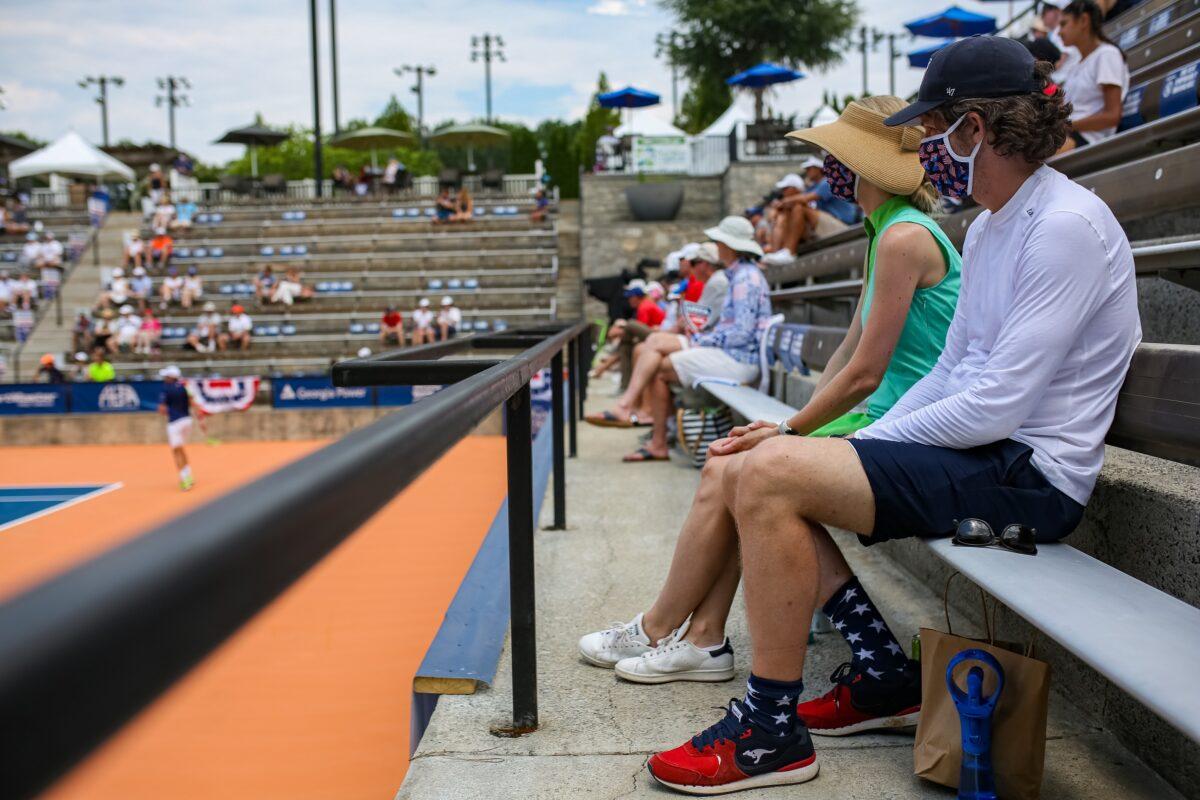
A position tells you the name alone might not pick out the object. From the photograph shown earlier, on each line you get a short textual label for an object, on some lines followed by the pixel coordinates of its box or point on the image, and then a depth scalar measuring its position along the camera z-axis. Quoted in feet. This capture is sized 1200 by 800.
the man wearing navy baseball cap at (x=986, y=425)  7.23
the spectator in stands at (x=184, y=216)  101.24
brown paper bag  6.74
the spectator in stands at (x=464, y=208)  100.83
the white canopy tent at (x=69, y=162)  108.68
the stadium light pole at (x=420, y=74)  183.93
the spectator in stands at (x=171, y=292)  86.28
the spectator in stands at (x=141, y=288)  86.78
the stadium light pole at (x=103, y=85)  186.39
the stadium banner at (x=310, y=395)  57.57
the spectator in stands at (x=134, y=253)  93.56
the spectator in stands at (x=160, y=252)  94.58
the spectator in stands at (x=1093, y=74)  16.61
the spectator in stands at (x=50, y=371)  66.13
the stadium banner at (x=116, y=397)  58.54
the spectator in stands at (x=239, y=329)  78.59
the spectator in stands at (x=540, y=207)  99.45
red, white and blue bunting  58.34
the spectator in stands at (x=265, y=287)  86.43
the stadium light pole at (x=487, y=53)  182.70
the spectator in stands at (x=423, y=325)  74.84
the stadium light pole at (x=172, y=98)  193.88
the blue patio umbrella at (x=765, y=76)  93.56
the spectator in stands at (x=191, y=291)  85.51
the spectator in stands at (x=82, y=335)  77.21
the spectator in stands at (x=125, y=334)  78.07
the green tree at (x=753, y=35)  125.70
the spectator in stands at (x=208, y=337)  77.51
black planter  87.81
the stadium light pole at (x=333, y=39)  120.57
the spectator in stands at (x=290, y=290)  85.71
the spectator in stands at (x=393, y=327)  75.82
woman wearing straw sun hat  9.50
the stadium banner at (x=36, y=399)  58.80
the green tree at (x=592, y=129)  159.63
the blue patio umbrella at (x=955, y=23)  66.54
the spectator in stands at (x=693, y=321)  24.64
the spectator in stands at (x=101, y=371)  67.05
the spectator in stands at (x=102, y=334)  77.41
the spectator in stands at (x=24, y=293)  88.07
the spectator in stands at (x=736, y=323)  21.27
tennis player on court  44.68
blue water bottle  6.82
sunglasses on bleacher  7.23
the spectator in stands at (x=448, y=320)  73.46
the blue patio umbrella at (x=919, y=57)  58.54
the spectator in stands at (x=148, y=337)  78.95
